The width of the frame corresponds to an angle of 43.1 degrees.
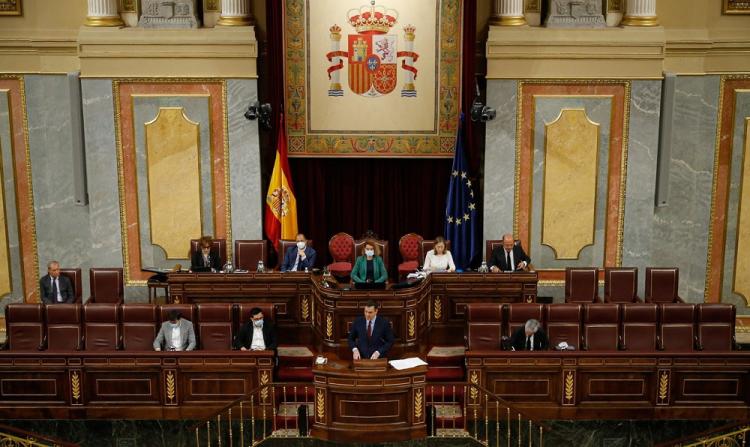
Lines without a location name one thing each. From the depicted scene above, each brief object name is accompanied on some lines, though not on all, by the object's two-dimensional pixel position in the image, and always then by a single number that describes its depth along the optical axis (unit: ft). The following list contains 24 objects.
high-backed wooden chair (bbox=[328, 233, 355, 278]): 40.34
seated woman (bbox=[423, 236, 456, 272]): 36.99
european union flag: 40.52
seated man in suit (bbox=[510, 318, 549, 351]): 31.58
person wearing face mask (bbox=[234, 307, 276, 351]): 32.19
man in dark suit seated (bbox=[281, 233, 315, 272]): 37.55
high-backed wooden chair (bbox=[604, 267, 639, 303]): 37.45
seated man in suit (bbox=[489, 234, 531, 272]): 37.14
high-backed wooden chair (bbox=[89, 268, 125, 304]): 37.42
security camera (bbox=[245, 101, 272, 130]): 38.83
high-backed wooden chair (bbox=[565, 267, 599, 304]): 37.24
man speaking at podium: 31.65
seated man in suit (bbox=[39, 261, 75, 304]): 36.47
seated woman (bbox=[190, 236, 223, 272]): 37.63
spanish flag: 40.52
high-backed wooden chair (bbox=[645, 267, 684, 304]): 37.45
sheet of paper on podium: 29.18
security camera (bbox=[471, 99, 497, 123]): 38.68
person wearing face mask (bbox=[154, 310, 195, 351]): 32.24
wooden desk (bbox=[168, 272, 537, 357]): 35.73
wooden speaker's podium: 28.63
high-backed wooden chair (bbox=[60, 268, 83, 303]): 37.02
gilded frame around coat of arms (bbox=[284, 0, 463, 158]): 40.60
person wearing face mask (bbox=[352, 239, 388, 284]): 35.50
